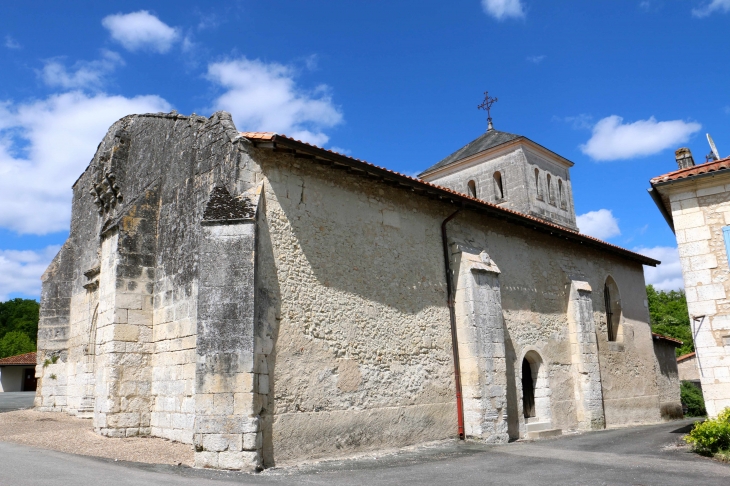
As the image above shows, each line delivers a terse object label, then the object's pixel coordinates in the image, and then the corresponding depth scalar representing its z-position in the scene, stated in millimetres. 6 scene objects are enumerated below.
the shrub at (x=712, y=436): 8087
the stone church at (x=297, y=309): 7969
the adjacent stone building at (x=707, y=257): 9789
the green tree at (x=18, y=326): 44156
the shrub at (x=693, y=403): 19891
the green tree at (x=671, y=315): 39812
